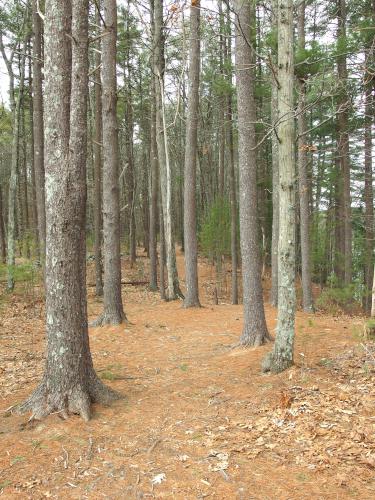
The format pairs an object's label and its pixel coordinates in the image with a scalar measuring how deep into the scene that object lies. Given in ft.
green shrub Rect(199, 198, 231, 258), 66.39
